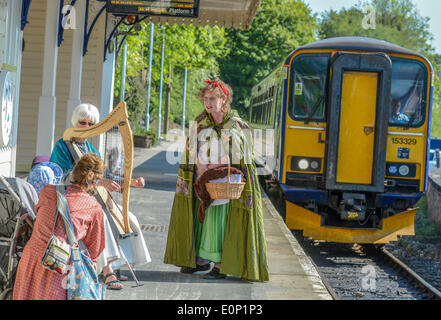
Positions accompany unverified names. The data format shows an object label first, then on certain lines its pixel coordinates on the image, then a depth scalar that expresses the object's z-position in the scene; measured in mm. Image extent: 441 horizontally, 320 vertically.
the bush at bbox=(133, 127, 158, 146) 34209
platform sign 13164
